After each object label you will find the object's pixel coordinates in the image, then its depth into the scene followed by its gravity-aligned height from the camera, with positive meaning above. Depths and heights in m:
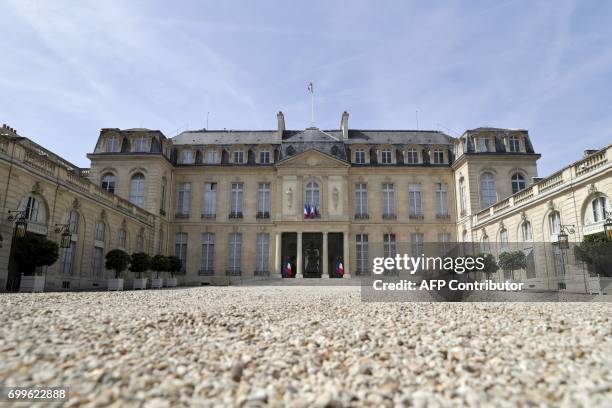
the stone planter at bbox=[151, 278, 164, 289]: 22.44 -0.43
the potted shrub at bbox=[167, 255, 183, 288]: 25.32 +0.50
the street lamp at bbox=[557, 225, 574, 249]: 13.85 +1.18
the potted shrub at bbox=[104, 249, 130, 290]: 18.94 +0.66
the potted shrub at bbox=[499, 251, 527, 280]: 16.61 +0.61
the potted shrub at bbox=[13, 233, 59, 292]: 13.45 +0.59
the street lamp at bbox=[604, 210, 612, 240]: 11.61 +1.36
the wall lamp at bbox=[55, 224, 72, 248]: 15.02 +1.31
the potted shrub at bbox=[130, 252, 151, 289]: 20.86 +0.50
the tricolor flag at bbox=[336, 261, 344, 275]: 29.53 +0.46
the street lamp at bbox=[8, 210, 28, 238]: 12.65 +1.43
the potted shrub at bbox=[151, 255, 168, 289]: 22.47 +0.50
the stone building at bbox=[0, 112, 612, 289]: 28.36 +6.07
